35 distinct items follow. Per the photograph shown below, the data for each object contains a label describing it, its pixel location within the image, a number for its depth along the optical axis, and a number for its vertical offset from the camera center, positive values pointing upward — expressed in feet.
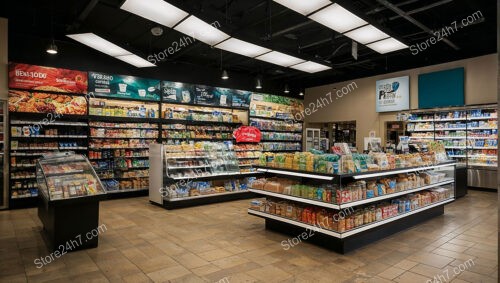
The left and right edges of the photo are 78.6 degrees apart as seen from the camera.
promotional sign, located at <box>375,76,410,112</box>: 36.45 +5.71
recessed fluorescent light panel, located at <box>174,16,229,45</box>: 17.93 +7.00
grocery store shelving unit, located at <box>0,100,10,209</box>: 23.53 -0.89
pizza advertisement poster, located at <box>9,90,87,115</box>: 24.07 +3.31
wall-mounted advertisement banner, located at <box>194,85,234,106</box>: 34.58 +5.41
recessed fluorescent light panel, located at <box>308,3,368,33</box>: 16.49 +7.07
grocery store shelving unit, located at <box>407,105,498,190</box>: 30.86 +0.49
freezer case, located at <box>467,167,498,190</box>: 30.66 -3.77
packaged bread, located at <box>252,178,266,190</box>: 18.21 -2.56
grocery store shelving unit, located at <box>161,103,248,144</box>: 32.40 +2.17
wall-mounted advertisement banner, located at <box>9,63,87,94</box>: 24.02 +5.32
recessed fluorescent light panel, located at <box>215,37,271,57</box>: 21.34 +6.96
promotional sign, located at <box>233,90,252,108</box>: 37.65 +5.46
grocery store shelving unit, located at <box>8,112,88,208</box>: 24.07 -0.07
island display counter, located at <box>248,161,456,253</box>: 14.42 -3.51
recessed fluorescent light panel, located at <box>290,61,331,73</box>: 27.43 +6.90
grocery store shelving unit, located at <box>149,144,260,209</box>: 24.17 -2.73
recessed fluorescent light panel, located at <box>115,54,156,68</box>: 26.45 +7.31
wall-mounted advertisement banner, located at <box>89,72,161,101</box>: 28.19 +5.40
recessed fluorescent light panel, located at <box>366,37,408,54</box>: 21.75 +7.10
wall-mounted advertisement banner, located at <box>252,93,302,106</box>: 40.04 +5.90
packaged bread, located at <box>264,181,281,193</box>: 17.29 -2.57
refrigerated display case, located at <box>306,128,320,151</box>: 45.01 +0.48
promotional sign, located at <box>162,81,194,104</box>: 32.22 +5.36
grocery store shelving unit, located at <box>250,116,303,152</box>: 39.70 +1.13
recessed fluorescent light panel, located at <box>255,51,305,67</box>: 24.52 +6.98
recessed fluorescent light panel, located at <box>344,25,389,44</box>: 19.31 +7.09
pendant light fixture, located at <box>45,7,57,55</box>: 21.90 +6.78
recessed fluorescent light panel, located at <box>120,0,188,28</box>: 15.46 +7.03
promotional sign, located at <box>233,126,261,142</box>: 33.42 +0.83
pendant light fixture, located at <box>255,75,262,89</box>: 34.35 +6.69
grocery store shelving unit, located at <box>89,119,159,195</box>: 28.45 -1.09
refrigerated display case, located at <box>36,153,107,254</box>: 14.52 -2.98
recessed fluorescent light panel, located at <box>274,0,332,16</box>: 15.48 +7.08
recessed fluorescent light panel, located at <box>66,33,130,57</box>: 22.54 +7.74
